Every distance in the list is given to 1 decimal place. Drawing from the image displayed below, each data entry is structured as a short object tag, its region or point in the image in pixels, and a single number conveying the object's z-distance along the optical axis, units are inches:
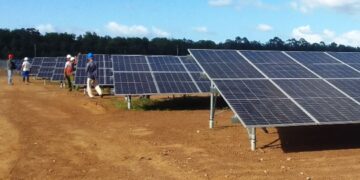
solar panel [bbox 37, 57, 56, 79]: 1350.5
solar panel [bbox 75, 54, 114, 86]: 866.4
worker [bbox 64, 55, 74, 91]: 892.8
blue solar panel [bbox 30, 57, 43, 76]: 1621.3
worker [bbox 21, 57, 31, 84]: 1236.1
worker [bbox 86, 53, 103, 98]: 725.9
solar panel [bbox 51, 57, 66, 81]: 1187.9
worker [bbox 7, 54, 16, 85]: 1127.8
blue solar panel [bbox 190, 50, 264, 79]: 484.4
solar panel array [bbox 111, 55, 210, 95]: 647.8
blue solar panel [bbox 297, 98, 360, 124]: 387.5
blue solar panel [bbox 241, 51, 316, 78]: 500.7
